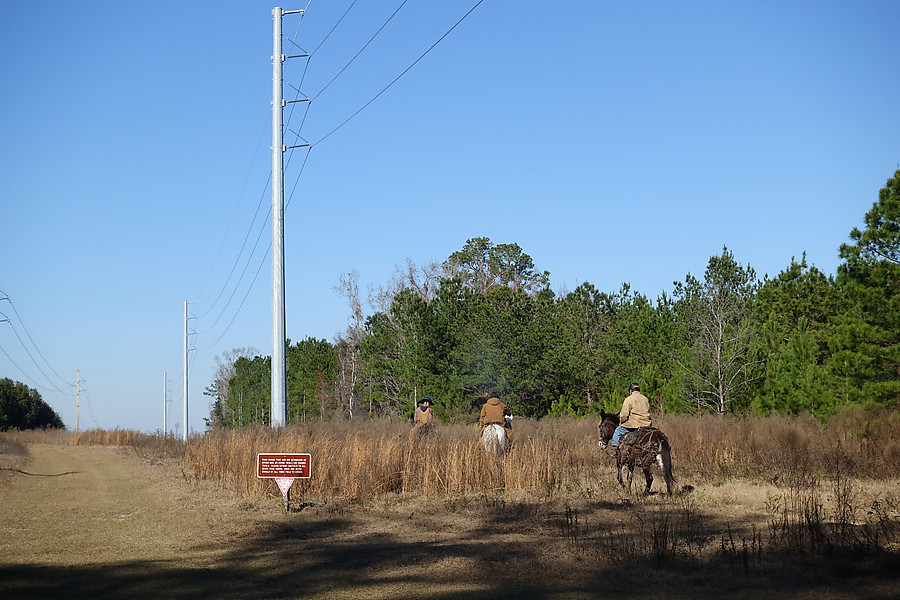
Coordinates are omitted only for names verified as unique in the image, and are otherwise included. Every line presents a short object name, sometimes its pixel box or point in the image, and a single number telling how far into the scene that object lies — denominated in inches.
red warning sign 590.9
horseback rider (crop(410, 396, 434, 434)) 840.3
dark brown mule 620.7
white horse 738.2
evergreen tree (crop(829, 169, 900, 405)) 919.0
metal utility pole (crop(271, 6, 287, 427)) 873.5
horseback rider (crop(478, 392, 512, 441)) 788.6
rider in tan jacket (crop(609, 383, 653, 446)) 673.6
